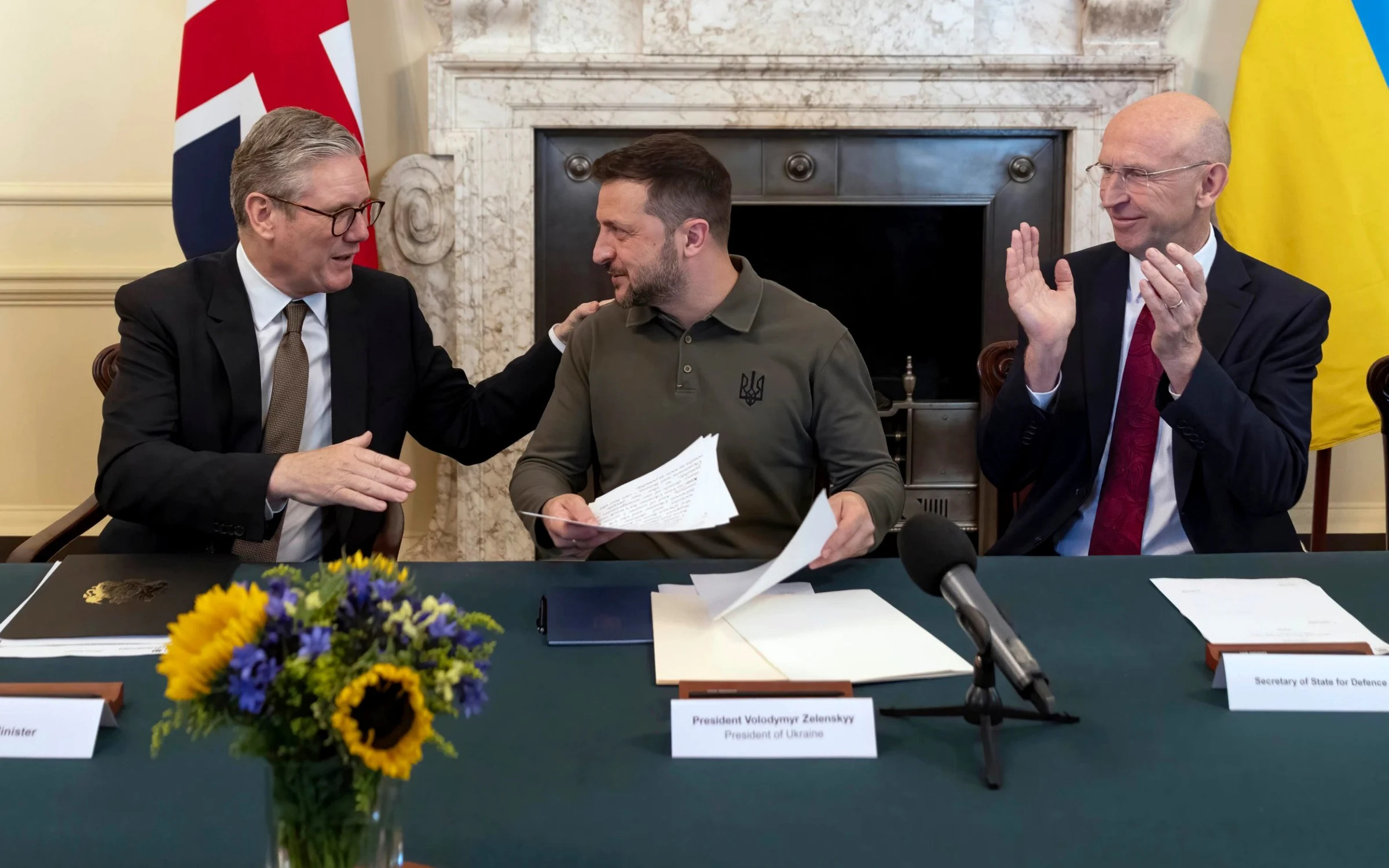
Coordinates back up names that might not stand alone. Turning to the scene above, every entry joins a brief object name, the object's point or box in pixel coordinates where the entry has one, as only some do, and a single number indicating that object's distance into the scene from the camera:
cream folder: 1.23
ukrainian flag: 3.31
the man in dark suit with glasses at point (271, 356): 1.90
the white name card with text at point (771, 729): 1.06
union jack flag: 3.21
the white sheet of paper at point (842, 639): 1.24
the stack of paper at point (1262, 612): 1.34
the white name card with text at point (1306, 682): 1.15
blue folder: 1.35
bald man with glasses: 1.93
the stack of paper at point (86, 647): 1.30
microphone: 1.05
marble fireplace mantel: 3.56
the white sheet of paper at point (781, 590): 1.51
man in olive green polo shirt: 1.99
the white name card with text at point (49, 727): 1.06
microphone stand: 1.03
